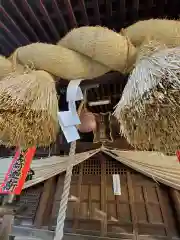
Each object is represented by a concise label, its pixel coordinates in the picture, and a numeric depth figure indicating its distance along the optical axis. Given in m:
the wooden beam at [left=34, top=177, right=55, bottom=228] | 2.88
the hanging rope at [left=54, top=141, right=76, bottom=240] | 1.00
